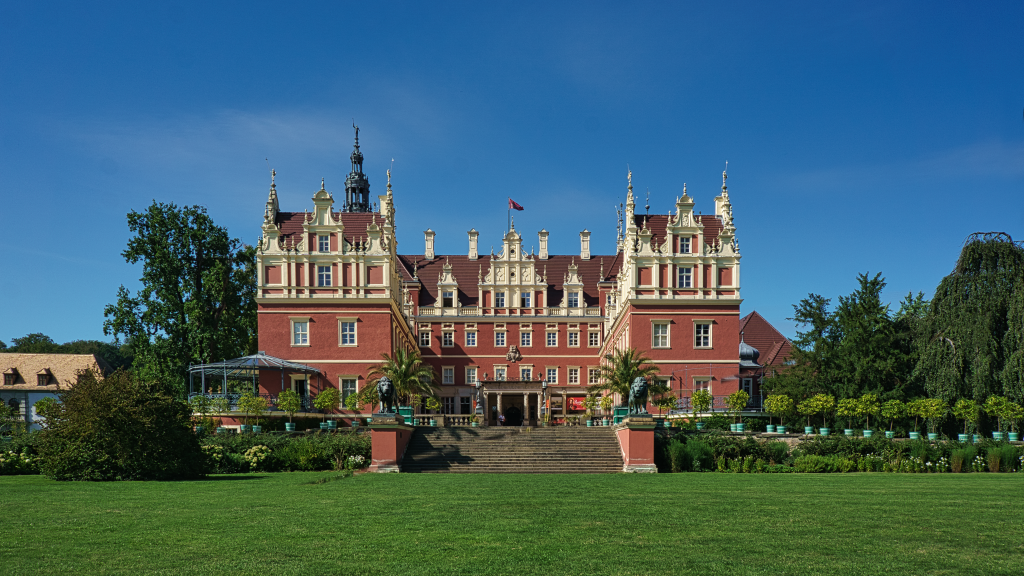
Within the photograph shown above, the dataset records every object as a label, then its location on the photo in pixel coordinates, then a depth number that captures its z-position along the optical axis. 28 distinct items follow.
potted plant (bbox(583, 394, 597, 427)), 43.75
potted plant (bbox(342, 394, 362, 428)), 41.84
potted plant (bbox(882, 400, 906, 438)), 34.41
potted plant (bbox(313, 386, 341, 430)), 41.09
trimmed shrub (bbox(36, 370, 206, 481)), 21.42
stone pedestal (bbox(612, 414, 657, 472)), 29.55
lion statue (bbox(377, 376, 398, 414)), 29.86
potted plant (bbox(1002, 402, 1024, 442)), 31.25
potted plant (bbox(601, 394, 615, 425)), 45.12
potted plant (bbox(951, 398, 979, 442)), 32.47
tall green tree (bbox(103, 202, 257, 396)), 47.53
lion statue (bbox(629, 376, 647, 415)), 29.31
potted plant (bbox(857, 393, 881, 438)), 34.81
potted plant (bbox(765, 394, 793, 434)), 37.47
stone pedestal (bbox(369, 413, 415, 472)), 29.08
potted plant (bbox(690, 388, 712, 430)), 40.75
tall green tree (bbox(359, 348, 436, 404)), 40.25
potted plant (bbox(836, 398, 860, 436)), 35.17
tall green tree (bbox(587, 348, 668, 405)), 38.91
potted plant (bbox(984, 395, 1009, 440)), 31.53
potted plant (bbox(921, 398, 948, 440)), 33.56
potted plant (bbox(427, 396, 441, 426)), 43.46
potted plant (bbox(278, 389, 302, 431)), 39.22
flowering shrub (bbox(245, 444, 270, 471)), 27.98
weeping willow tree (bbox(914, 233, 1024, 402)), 32.88
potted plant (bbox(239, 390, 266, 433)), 37.84
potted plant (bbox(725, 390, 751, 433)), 39.62
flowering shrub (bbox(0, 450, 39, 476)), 25.17
